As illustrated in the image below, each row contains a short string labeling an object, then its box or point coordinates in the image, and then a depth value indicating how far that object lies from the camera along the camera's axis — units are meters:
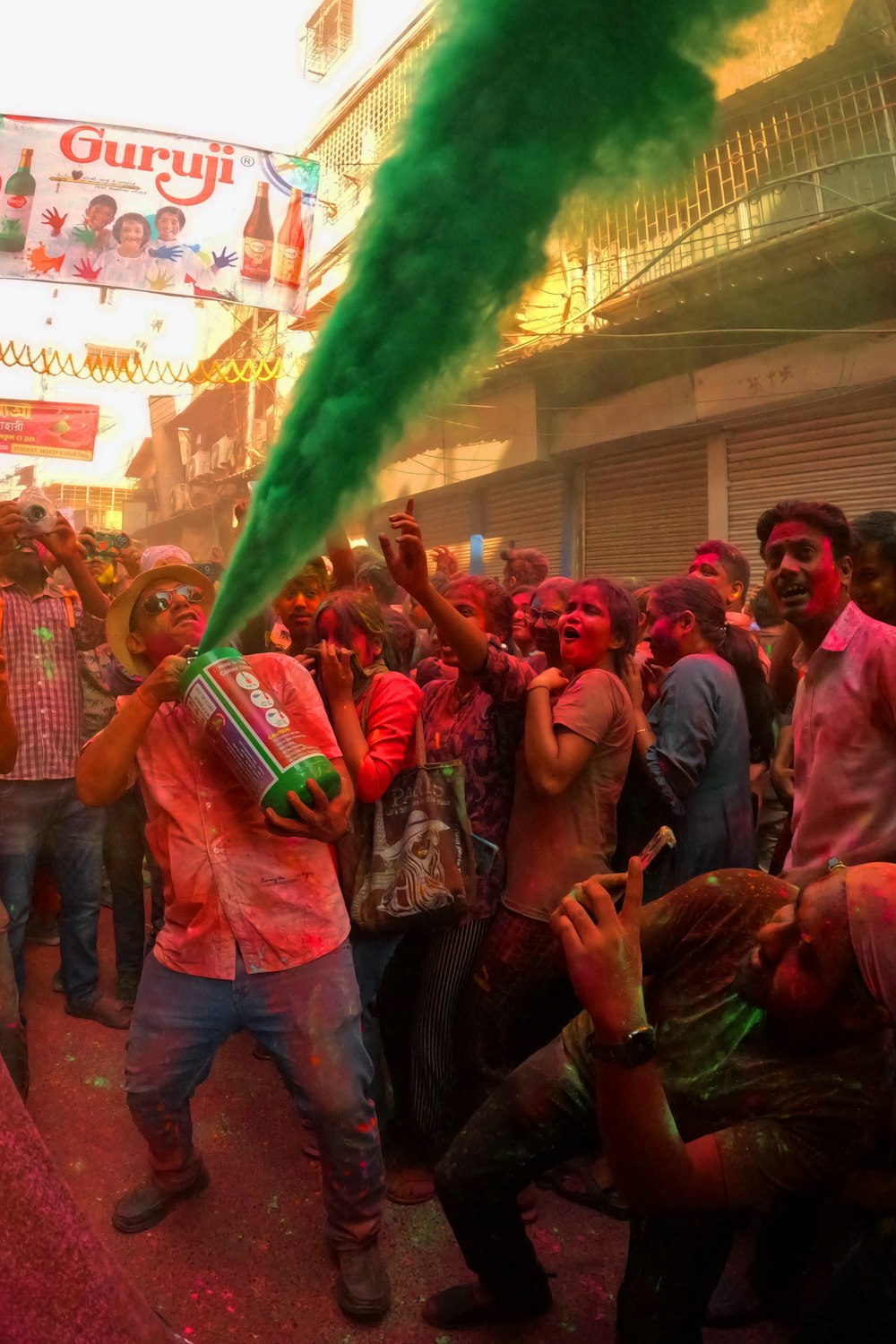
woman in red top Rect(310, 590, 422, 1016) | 2.69
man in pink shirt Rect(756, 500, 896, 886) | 2.43
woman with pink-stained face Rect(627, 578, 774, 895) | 3.01
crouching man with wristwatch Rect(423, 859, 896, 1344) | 1.63
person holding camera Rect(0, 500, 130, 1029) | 3.71
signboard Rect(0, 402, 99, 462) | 16.17
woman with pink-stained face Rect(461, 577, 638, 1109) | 2.74
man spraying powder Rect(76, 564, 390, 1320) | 2.27
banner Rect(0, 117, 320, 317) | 8.45
